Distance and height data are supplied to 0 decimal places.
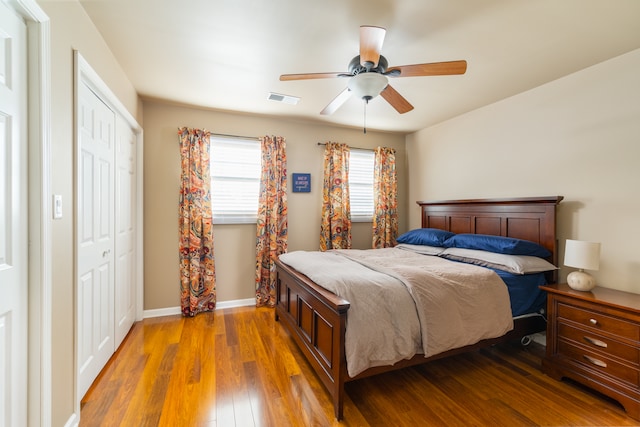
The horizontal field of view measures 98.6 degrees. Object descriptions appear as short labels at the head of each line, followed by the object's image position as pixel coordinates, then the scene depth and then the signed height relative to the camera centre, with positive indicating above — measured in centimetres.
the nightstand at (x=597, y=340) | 181 -94
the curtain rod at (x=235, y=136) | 361 +96
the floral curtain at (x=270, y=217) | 371 -13
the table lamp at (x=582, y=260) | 212 -39
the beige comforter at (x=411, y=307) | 177 -70
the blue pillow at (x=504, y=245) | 256 -35
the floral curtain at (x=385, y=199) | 436 +16
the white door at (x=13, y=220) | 115 -7
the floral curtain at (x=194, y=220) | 337 -16
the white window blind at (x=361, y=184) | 437 +39
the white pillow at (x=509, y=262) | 242 -48
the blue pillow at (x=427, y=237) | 341 -35
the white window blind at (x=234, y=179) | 364 +38
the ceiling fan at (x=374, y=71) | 173 +97
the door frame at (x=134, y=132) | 165 +54
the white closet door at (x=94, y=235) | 185 -23
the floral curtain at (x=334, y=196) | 407 +19
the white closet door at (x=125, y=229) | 257 -24
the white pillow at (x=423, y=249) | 322 -49
